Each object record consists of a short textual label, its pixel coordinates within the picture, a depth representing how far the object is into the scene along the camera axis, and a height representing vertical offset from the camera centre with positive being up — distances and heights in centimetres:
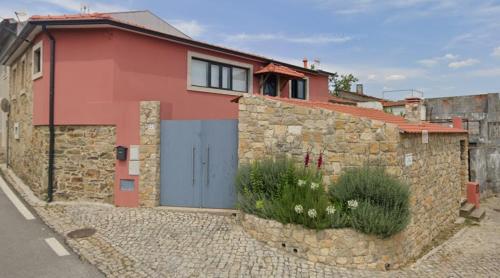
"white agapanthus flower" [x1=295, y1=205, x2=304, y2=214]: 602 -121
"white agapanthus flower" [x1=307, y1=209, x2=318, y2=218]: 588 -125
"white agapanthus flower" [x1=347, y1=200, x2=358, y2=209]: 596 -110
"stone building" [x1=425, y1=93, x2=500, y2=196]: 1457 +102
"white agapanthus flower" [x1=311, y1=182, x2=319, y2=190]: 633 -83
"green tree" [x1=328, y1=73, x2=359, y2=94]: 4144 +773
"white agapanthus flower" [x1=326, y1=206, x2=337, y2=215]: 591 -120
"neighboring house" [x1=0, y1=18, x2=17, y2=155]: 1382 +383
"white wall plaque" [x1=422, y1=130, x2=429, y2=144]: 757 +16
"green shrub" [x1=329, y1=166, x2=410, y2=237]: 582 -104
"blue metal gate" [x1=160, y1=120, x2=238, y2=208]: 830 -56
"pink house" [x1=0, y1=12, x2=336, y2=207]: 888 +176
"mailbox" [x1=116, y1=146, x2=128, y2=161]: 873 -34
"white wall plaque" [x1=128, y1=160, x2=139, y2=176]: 874 -73
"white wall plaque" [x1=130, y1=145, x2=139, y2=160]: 873 -31
